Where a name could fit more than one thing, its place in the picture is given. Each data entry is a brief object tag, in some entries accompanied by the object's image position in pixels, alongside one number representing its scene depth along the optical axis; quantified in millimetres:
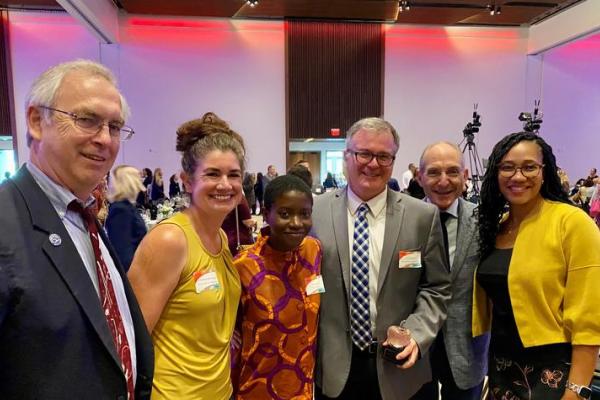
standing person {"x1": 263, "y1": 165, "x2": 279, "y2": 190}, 11567
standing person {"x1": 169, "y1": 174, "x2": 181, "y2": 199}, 11125
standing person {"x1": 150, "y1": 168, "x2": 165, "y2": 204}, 9930
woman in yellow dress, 1305
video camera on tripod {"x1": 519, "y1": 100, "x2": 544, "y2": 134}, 5823
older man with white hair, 781
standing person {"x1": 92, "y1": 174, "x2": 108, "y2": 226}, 4049
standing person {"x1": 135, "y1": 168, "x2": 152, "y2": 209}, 8227
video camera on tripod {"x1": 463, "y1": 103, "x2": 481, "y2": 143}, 6695
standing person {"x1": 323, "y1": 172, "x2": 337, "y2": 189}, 13570
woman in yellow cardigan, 1513
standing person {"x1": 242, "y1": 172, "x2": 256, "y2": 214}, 9128
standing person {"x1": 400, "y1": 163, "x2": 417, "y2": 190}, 9891
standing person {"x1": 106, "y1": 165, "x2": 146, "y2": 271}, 3434
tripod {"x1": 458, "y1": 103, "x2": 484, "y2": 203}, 6707
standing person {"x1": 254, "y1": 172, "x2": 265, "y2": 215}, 11833
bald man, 1849
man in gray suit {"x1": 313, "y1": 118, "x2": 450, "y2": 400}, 1630
